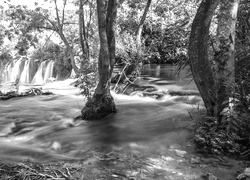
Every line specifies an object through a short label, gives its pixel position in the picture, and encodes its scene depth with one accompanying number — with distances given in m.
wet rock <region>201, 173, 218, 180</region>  3.55
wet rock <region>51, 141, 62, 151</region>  5.08
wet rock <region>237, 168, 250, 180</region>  3.31
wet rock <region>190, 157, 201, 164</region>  4.10
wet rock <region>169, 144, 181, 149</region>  4.85
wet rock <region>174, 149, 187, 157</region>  4.46
